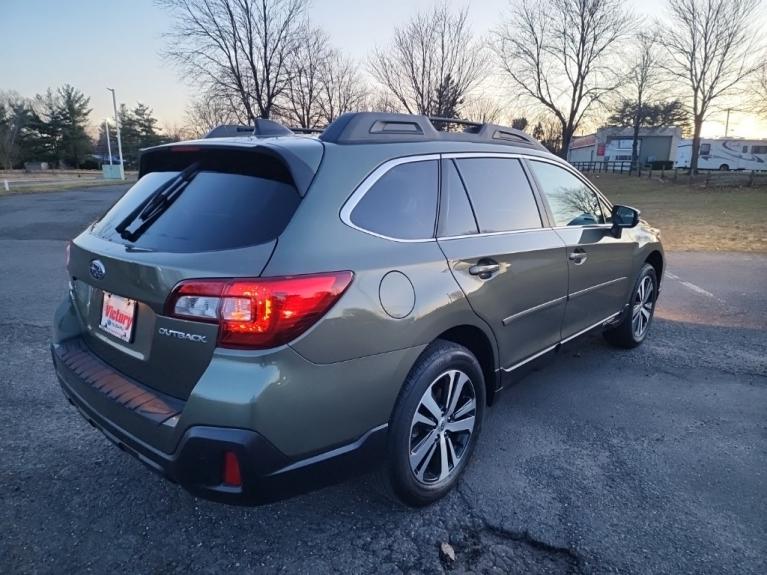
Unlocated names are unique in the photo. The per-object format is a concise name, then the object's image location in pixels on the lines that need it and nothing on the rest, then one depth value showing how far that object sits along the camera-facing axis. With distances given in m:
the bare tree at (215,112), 21.98
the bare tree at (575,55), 31.30
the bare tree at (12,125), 53.28
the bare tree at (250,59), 19.66
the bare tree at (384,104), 27.22
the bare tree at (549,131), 36.36
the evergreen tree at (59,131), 60.75
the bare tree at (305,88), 21.61
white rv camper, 52.09
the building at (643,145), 64.75
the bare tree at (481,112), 28.75
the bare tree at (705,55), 33.44
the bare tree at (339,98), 26.12
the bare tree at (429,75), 24.80
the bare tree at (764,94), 31.87
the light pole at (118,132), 42.98
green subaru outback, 1.84
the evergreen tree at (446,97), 24.92
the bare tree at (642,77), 33.97
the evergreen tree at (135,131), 71.62
